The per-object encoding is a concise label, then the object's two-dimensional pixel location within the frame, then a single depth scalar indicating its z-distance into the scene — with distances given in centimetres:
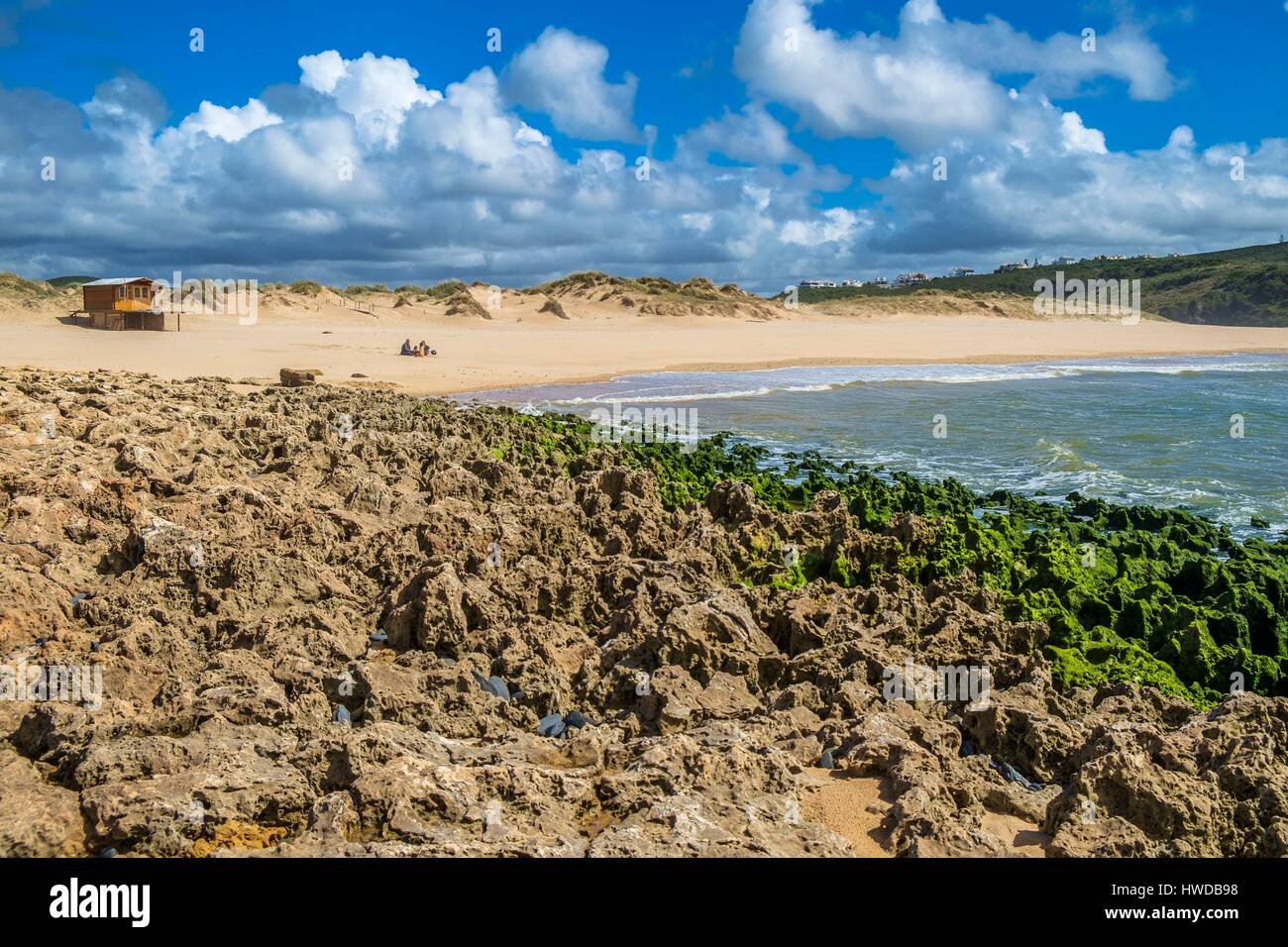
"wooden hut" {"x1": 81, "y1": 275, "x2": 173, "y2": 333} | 3459
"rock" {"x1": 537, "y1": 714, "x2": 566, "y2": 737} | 531
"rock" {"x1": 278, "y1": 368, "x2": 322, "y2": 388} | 2033
